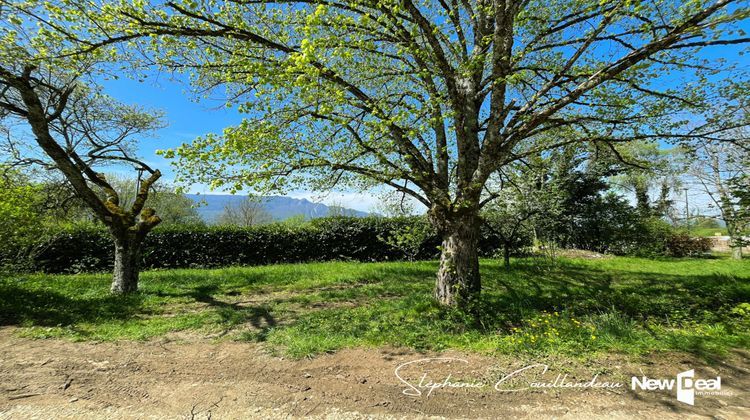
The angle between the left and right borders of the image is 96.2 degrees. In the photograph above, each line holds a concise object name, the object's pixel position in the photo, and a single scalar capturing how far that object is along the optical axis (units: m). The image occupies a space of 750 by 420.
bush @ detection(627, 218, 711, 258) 16.77
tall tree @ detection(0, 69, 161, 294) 6.47
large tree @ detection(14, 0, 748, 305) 4.72
